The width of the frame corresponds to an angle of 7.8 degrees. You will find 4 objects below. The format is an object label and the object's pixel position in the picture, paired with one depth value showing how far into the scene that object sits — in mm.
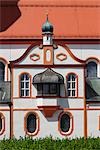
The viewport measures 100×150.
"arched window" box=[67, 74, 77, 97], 57375
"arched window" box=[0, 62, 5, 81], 60331
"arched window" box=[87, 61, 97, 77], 61188
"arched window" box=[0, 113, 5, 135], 56728
